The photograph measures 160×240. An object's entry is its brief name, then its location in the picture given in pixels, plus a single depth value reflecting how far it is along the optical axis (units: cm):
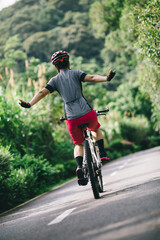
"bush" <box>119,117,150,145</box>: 3231
